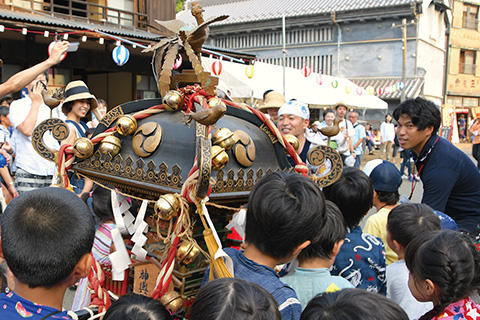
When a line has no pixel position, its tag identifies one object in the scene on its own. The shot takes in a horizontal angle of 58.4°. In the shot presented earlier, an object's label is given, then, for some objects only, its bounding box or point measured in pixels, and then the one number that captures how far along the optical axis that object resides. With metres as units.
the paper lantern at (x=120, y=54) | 7.28
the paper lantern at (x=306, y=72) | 12.66
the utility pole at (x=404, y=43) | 18.42
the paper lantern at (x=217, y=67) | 9.34
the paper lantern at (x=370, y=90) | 17.01
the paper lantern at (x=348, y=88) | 14.52
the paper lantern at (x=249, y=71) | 10.04
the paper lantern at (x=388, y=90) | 18.49
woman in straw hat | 3.58
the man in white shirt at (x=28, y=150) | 3.51
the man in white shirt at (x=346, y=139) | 6.24
